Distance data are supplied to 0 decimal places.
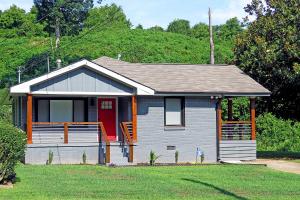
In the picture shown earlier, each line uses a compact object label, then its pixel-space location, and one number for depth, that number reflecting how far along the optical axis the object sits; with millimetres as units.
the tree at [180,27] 104688
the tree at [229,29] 89000
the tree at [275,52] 28906
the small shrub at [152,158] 27464
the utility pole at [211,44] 46069
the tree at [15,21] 82331
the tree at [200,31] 95862
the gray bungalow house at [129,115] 27422
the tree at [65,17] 58562
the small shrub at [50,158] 26994
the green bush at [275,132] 43219
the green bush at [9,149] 18219
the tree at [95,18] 81281
